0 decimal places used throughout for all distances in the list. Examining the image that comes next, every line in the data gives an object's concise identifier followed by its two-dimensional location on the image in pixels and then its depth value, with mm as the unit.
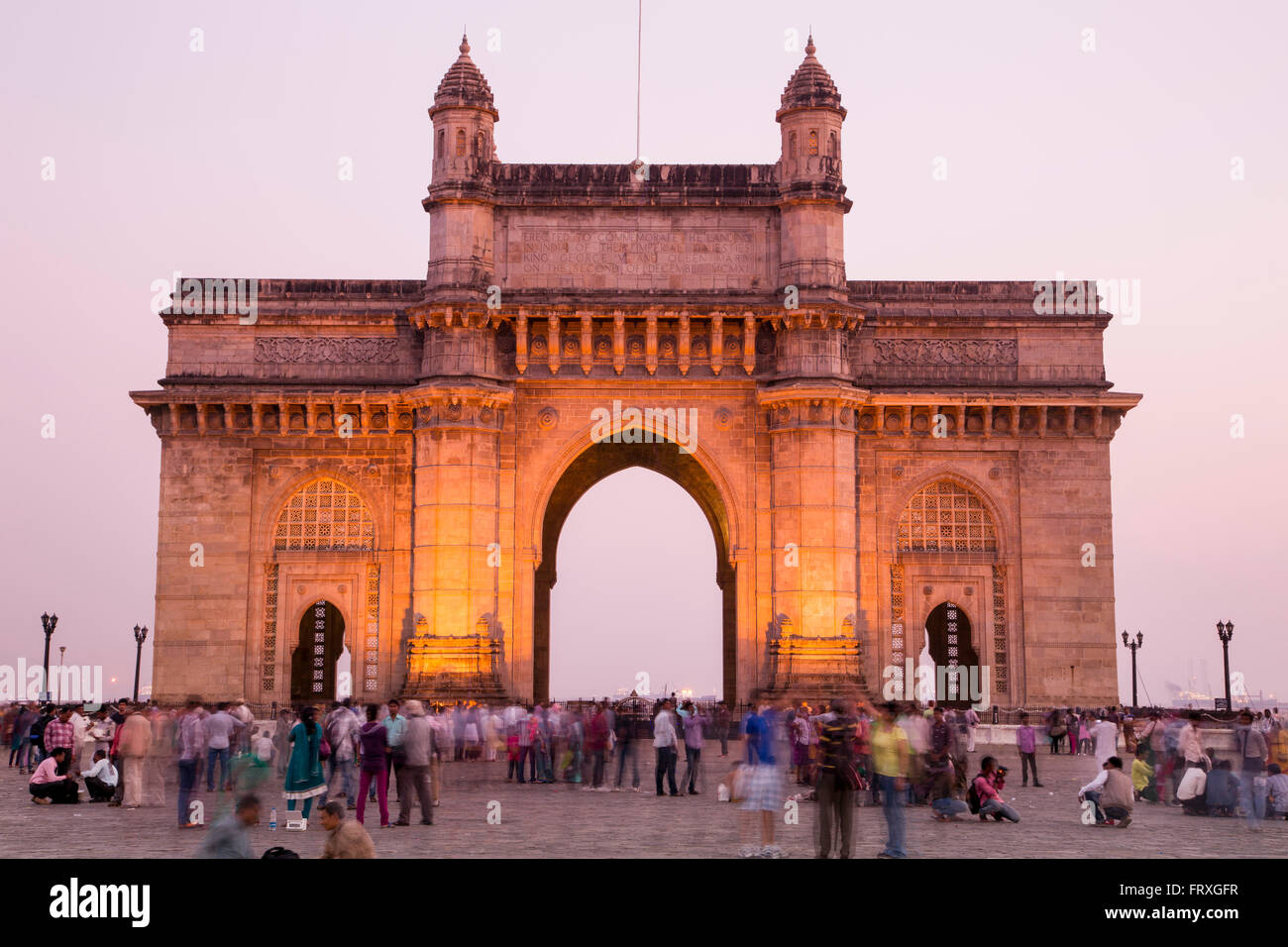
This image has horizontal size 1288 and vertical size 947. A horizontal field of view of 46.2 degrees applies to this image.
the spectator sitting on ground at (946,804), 22500
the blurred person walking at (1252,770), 21953
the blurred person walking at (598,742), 27750
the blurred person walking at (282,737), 27453
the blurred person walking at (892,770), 16938
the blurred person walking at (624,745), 27194
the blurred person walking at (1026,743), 27500
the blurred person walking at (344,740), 23109
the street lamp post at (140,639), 61875
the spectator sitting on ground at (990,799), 22000
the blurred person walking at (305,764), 19422
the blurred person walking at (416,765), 20578
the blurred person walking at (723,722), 36312
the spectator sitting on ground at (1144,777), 26516
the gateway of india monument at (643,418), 36906
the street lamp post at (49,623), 53844
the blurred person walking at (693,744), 26391
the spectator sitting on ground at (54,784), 24359
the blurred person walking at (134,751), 23609
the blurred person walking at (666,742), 25859
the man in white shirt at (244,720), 24547
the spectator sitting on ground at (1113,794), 21453
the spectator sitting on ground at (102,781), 25094
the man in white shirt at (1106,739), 26031
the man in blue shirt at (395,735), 20906
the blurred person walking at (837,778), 16375
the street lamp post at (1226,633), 53531
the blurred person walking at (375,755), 20609
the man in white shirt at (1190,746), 25328
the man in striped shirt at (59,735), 26266
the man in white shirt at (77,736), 27147
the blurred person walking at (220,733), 22453
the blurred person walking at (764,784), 17266
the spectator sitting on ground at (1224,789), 23500
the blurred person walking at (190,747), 21516
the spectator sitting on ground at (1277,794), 22812
